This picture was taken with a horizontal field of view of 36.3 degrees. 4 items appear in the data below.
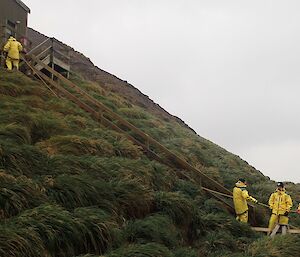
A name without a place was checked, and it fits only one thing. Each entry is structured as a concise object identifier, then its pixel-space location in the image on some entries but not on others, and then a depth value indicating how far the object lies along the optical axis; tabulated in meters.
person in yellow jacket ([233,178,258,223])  11.98
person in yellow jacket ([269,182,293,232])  11.52
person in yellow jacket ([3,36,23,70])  16.12
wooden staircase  13.89
